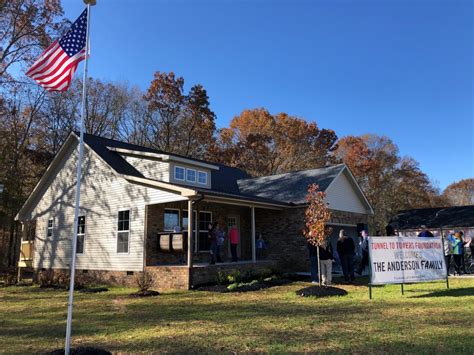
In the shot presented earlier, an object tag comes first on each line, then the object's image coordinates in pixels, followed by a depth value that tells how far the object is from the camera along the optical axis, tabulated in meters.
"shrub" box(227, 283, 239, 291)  12.43
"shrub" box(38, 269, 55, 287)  16.96
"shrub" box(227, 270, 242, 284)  13.92
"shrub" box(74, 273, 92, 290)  16.38
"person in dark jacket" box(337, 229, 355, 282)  13.31
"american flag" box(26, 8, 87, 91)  6.59
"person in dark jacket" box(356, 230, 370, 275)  14.73
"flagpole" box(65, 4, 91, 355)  5.19
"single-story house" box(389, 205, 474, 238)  26.27
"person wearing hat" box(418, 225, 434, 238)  14.84
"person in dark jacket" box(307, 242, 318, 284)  13.45
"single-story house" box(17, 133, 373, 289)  14.77
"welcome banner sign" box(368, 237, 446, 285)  10.13
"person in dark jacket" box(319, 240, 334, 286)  12.72
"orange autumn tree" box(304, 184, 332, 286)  11.59
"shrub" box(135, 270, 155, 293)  12.57
